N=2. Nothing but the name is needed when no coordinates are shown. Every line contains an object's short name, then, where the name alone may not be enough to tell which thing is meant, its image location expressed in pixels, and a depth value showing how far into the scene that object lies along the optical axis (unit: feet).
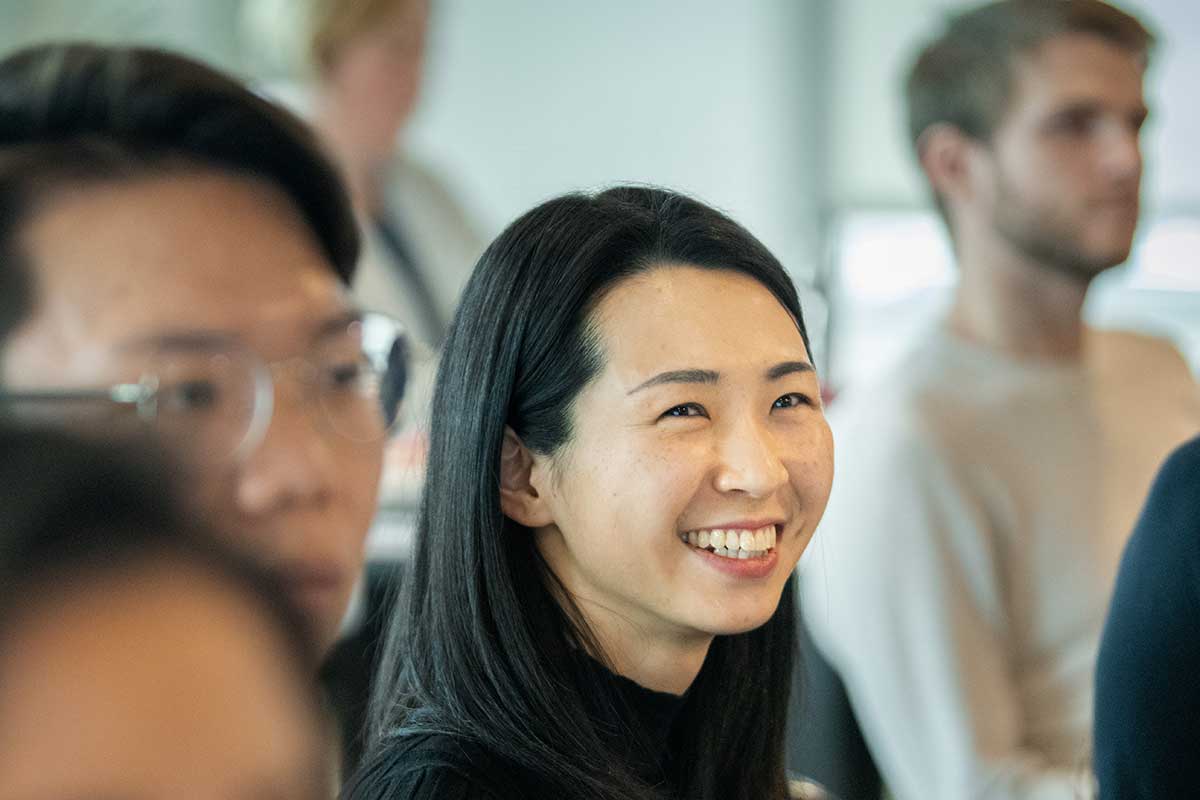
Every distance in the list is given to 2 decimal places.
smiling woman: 6.03
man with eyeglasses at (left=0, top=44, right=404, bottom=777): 5.97
